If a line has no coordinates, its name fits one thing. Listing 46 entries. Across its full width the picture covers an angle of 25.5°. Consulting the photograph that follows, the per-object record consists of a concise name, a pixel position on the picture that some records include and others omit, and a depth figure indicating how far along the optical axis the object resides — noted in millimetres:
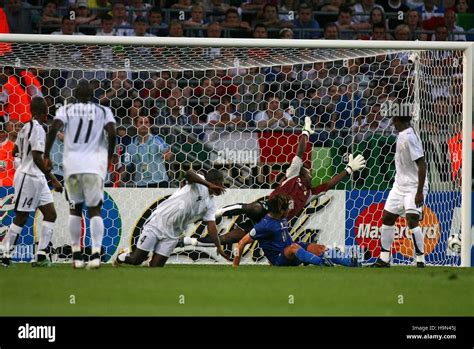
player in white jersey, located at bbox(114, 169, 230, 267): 11703
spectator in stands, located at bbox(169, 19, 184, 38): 16266
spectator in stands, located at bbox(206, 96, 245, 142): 13273
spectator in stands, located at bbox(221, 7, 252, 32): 16969
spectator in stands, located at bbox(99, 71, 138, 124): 13328
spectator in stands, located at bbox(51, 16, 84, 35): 15859
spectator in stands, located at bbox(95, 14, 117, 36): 16250
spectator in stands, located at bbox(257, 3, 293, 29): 17328
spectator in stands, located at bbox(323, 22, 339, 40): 16844
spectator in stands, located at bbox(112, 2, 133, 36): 16594
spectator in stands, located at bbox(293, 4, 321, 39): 17438
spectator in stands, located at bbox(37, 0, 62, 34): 16500
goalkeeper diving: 12781
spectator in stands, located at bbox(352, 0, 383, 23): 18250
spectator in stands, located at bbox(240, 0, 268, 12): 17842
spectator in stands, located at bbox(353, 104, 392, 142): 13516
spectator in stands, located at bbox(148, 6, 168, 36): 16641
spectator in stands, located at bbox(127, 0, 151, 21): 16961
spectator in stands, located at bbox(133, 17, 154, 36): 16125
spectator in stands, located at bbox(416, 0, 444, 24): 18422
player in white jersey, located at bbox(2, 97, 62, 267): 11375
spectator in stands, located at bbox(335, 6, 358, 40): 17500
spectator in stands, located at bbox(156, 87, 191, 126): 13289
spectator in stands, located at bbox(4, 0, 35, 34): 16547
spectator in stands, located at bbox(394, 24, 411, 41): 17234
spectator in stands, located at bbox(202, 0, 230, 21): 17578
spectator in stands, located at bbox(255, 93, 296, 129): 13258
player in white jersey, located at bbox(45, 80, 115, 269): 10039
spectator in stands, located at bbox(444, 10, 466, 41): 17906
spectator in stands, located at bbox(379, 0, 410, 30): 18484
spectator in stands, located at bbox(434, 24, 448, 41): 17500
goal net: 13000
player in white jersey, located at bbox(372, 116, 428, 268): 11930
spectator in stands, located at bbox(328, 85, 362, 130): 13539
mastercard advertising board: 13242
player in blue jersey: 11781
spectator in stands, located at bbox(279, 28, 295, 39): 16297
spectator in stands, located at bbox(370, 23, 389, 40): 17094
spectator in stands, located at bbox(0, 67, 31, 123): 12891
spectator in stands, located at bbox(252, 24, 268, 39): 16422
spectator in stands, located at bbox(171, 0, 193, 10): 17458
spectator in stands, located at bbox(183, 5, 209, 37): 16891
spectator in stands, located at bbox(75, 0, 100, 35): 16562
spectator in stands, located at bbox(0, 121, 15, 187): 12805
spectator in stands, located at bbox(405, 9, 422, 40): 17719
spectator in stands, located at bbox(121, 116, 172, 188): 13023
